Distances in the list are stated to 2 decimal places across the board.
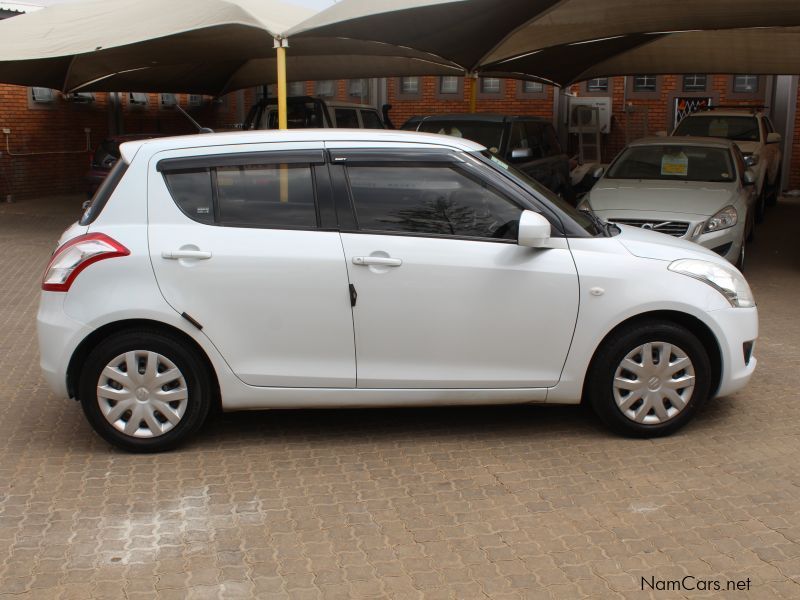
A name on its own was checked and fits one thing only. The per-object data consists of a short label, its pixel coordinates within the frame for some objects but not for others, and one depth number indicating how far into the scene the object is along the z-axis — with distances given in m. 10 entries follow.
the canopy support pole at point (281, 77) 9.93
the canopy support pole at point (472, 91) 14.14
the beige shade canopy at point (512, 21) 9.97
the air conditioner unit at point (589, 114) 21.61
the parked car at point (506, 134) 12.77
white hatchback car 4.75
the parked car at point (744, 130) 16.66
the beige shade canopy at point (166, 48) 11.29
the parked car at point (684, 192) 9.34
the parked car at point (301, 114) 16.41
